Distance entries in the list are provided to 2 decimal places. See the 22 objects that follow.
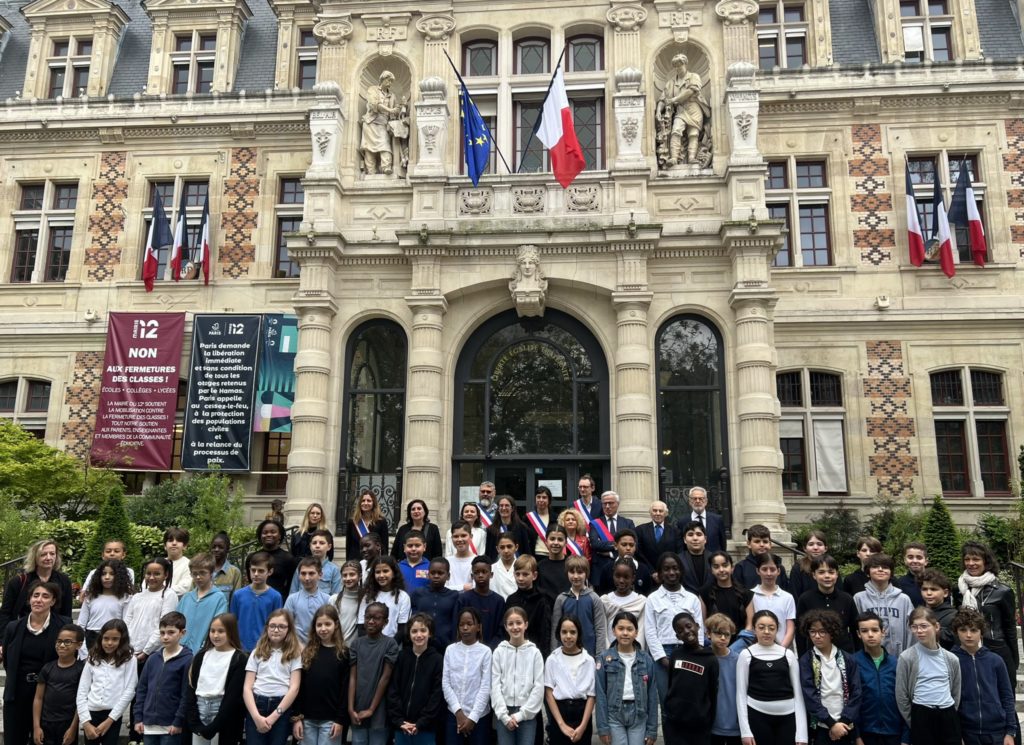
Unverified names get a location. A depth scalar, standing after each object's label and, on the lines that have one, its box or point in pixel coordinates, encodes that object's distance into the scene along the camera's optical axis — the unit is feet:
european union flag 52.49
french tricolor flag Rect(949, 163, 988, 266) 63.05
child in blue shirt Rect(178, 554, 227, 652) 26.08
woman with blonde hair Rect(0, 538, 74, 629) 26.32
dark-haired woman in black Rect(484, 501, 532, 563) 32.76
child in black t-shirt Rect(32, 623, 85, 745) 23.40
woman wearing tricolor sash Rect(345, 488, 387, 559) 34.47
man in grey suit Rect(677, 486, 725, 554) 35.04
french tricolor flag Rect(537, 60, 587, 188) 51.34
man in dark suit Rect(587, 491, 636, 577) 31.45
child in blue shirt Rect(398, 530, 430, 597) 28.58
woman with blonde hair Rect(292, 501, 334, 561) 33.22
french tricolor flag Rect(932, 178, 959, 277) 63.00
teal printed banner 65.77
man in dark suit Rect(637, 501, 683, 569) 32.07
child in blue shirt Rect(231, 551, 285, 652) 26.58
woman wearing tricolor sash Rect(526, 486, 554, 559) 33.91
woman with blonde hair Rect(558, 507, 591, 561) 30.63
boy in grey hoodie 25.38
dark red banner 66.49
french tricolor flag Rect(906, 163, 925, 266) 63.72
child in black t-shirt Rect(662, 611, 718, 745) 22.38
